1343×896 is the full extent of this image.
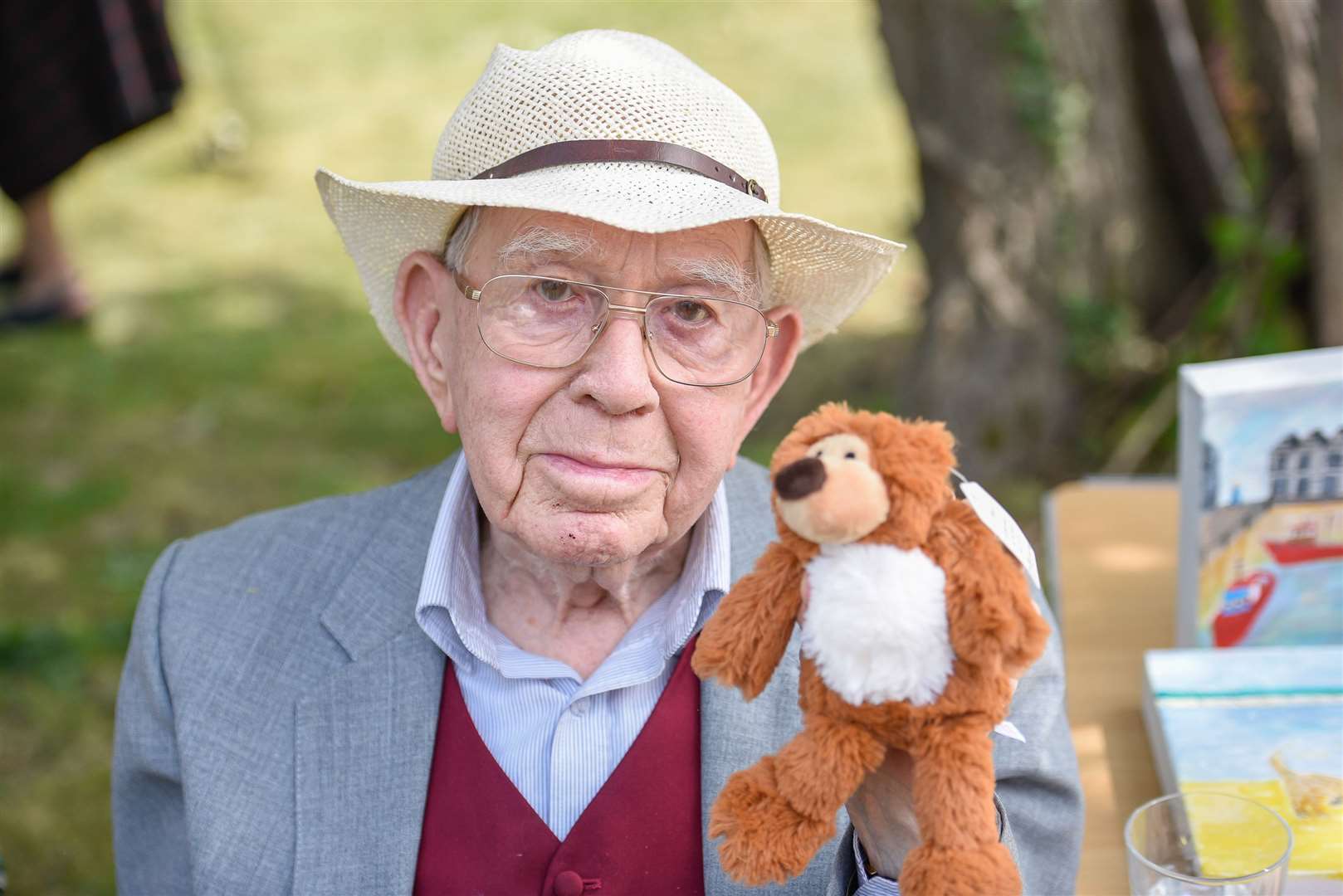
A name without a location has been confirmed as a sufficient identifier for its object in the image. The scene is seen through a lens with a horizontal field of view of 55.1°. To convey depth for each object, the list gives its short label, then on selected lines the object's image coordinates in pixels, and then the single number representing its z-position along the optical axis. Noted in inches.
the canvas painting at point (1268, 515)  80.9
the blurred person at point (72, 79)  196.9
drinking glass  60.8
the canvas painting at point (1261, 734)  68.6
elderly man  69.0
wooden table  80.0
